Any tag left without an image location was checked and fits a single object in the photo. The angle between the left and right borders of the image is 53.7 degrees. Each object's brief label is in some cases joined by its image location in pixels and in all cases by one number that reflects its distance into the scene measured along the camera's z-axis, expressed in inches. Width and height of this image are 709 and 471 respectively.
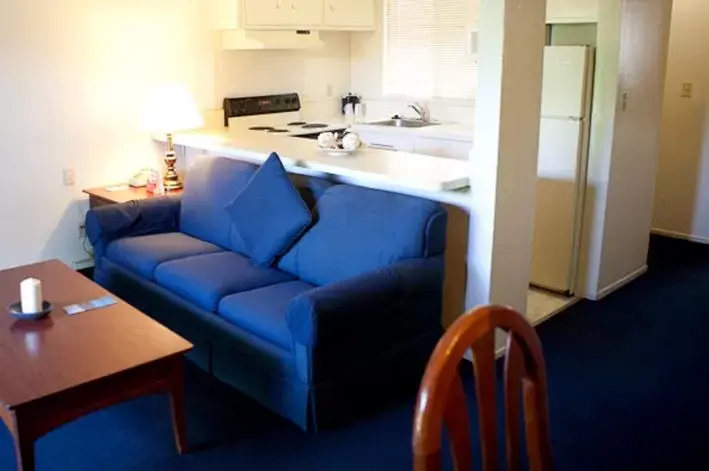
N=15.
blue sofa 106.7
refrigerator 156.0
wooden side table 170.8
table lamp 174.9
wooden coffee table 86.4
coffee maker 241.5
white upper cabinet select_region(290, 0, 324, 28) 204.7
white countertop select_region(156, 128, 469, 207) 128.1
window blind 217.3
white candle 106.0
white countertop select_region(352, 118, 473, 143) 191.8
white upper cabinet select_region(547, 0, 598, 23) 154.9
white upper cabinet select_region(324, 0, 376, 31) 215.8
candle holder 106.7
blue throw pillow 134.8
